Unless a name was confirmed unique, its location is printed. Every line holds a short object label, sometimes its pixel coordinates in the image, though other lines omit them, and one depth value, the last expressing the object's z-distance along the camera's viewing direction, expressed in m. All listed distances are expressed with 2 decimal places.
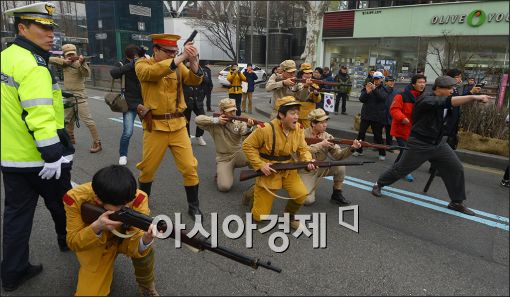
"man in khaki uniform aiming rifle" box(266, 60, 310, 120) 5.86
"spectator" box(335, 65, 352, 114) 12.01
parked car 19.87
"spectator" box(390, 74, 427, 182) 5.39
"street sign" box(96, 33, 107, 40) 18.10
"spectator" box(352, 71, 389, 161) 6.73
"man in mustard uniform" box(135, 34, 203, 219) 3.57
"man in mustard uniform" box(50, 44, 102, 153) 6.22
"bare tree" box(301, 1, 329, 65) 14.94
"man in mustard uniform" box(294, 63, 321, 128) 5.79
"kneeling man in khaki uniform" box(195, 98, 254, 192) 5.01
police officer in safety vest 2.32
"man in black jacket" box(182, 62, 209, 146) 7.03
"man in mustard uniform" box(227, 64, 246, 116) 10.97
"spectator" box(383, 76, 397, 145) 7.03
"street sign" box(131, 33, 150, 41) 17.89
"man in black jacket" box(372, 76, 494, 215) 4.22
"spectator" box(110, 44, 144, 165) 5.31
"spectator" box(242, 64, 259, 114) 12.32
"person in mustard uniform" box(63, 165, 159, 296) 2.22
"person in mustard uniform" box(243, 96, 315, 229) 3.75
